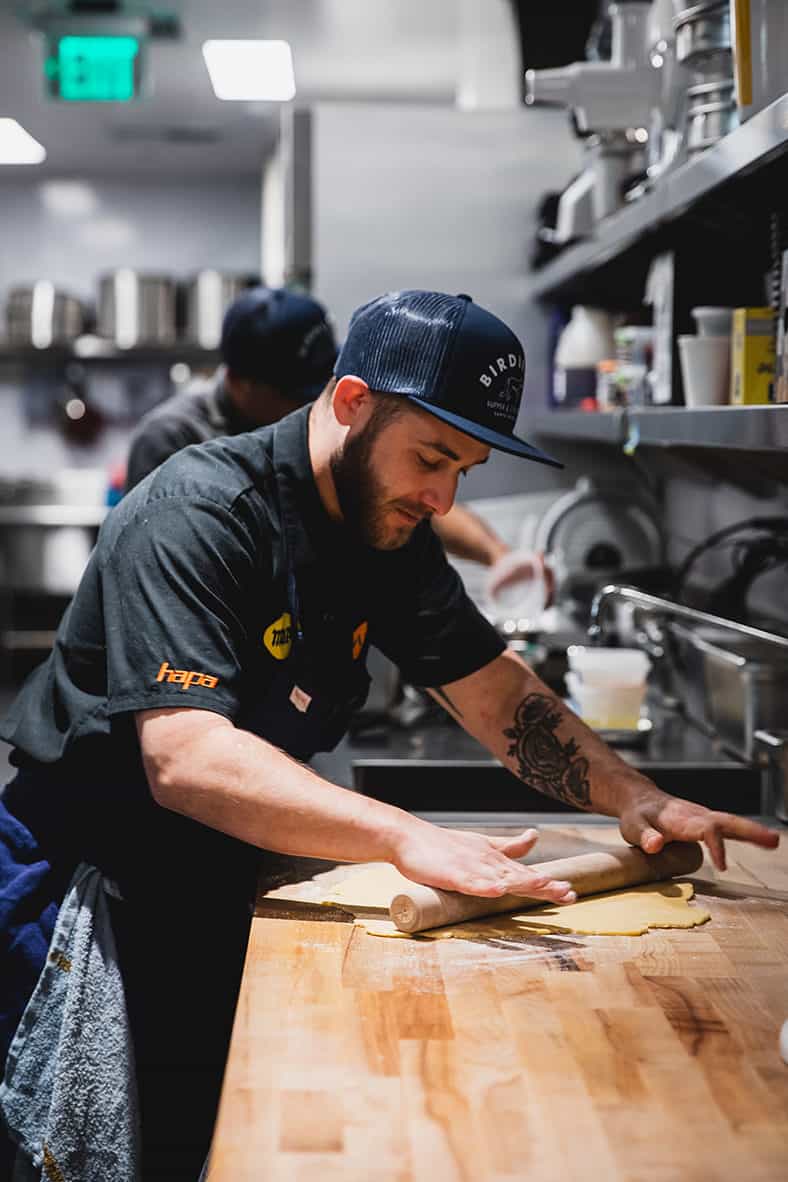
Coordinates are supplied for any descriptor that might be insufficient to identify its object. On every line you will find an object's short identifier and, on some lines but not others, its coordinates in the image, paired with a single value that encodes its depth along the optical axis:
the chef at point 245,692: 1.51
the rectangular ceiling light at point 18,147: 7.17
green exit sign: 5.25
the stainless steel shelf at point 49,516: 7.82
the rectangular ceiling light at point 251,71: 5.67
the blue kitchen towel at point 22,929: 1.69
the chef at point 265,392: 2.92
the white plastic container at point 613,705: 2.50
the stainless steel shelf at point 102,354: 7.92
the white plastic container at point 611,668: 2.50
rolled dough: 1.52
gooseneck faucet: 2.08
